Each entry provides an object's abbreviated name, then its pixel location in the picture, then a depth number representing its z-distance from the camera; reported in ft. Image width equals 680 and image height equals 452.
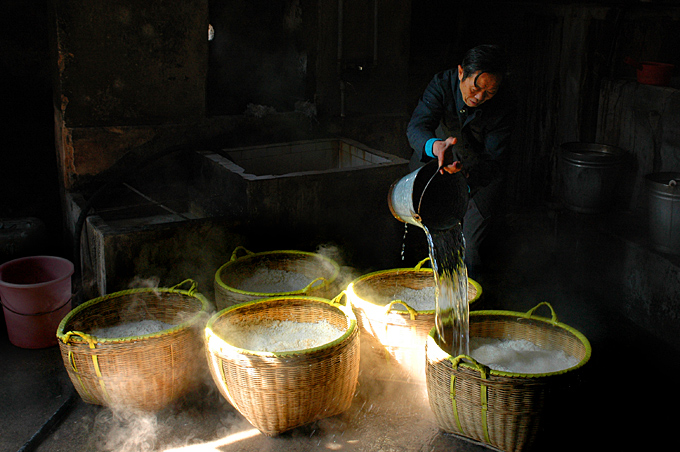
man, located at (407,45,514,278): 13.37
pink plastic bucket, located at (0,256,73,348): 15.19
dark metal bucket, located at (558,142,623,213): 20.75
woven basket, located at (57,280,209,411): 12.08
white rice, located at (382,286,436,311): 14.29
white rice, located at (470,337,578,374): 11.69
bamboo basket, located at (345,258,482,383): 12.89
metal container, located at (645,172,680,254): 17.48
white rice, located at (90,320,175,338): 13.34
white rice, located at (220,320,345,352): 12.63
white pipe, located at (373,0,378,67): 21.23
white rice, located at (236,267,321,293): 15.40
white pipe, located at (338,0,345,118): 20.84
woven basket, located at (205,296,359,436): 11.25
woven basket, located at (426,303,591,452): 10.46
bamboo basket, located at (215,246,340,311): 14.14
